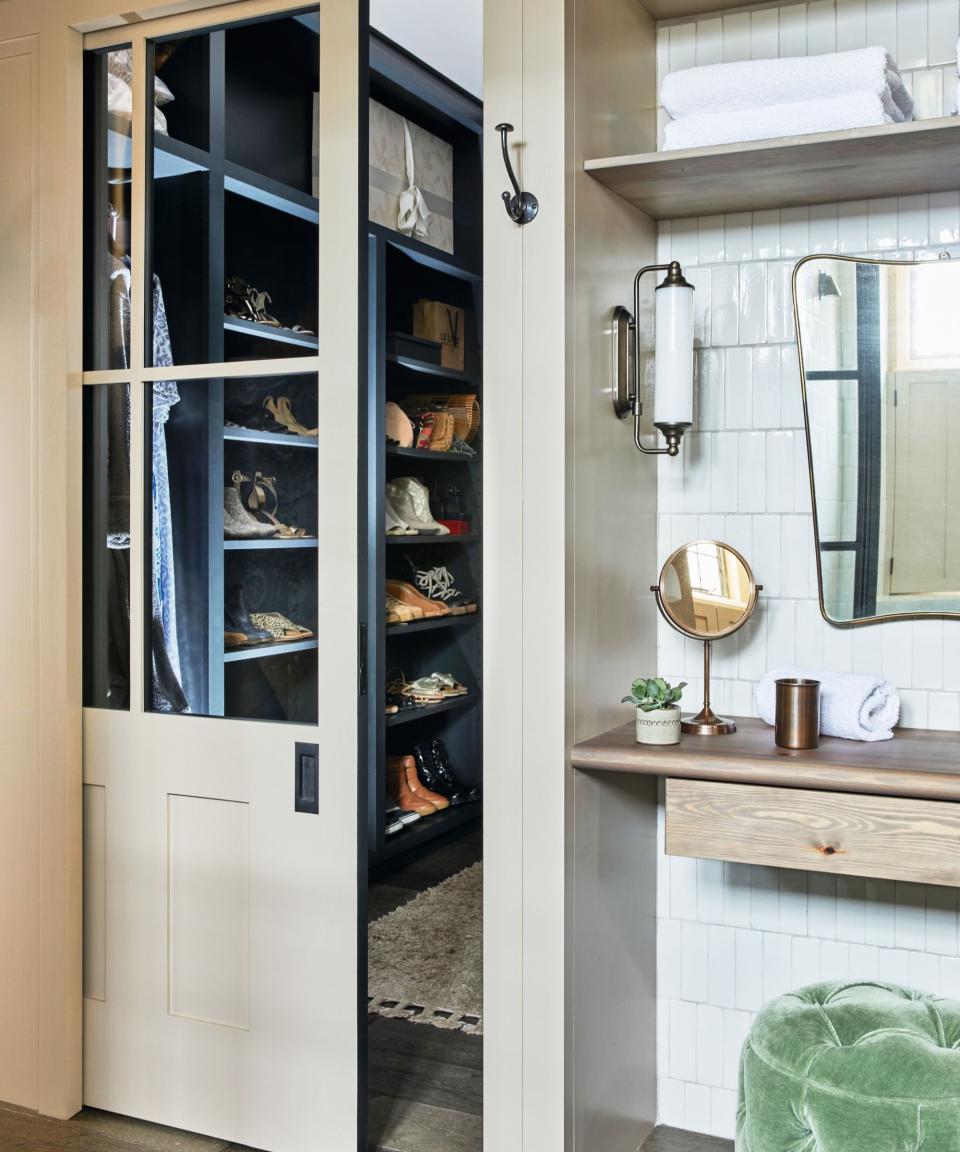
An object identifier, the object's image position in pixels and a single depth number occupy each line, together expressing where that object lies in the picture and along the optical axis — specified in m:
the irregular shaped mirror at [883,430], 2.16
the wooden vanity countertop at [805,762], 1.80
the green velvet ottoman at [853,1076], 1.49
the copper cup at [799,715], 1.98
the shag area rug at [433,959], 3.16
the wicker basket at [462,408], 4.90
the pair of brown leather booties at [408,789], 4.68
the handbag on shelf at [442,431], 4.76
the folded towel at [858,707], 2.07
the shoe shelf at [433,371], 4.43
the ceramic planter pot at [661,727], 2.05
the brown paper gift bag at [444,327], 4.88
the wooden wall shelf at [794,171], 1.88
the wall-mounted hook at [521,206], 2.00
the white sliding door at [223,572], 2.25
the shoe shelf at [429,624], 4.45
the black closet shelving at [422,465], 4.29
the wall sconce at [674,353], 2.15
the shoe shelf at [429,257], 4.30
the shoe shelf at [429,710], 4.46
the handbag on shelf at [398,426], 4.45
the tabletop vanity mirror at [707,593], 2.21
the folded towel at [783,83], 1.93
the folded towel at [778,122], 1.94
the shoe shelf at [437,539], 4.40
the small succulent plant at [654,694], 2.08
